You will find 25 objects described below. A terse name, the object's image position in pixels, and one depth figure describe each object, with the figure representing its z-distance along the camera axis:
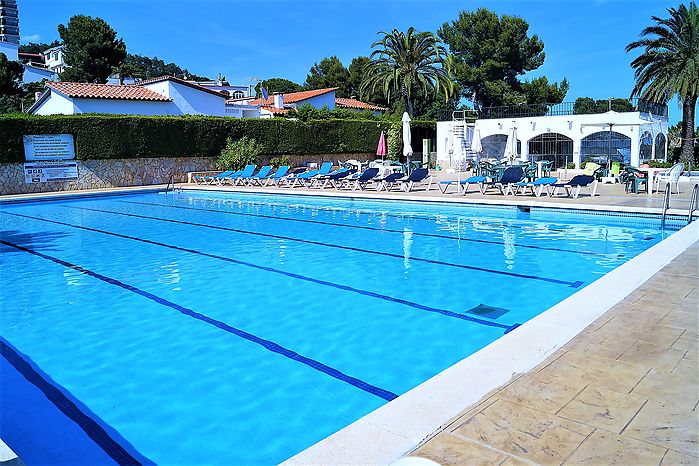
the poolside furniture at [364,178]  17.80
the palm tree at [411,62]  33.00
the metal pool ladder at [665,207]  9.79
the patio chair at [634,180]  14.84
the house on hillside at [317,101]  42.28
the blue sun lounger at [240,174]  21.69
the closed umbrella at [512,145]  19.86
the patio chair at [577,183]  13.69
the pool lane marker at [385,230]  8.76
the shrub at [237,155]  24.56
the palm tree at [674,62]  25.16
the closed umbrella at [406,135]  22.04
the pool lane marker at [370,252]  7.06
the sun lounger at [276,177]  20.55
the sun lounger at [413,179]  16.94
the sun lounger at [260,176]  21.06
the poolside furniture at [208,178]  22.25
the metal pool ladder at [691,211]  9.81
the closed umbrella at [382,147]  26.47
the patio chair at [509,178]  14.91
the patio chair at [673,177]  14.60
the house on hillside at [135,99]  25.94
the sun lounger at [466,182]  15.30
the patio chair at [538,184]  14.20
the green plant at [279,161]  26.28
